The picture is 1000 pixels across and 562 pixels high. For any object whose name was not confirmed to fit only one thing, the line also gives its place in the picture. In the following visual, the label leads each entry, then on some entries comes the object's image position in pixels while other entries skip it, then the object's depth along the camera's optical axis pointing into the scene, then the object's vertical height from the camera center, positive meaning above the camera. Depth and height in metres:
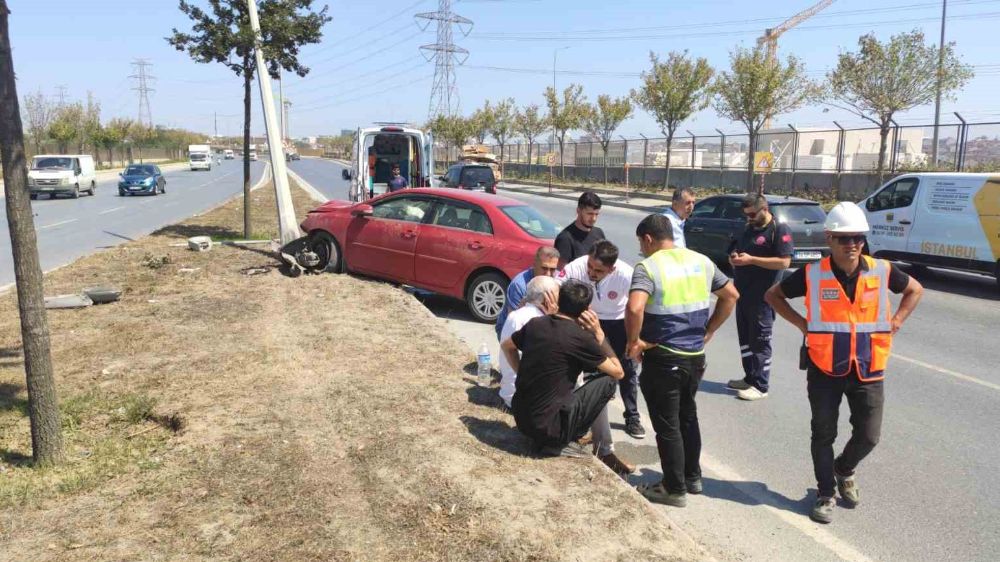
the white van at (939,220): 11.52 -0.81
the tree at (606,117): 45.00 +3.34
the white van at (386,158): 16.48 +0.26
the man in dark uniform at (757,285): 6.38 -1.02
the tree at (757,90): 28.16 +3.24
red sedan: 9.11 -0.95
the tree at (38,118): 59.09 +3.95
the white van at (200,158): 66.88 +0.75
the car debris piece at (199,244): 13.24 -1.42
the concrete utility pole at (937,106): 22.75 +2.43
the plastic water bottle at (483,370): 6.06 -1.67
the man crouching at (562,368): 4.33 -1.20
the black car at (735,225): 13.02 -1.00
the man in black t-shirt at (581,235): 5.87 -0.54
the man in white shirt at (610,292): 5.09 -0.85
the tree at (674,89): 34.59 +3.91
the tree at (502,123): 63.38 +4.01
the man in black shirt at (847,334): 4.10 -0.92
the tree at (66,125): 56.05 +3.13
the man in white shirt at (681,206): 6.21 -0.30
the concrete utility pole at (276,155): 12.68 +0.22
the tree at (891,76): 22.92 +3.08
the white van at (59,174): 29.64 -0.39
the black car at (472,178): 25.48 -0.33
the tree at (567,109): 47.97 +3.97
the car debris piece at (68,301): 8.49 -1.61
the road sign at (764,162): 26.30 +0.33
